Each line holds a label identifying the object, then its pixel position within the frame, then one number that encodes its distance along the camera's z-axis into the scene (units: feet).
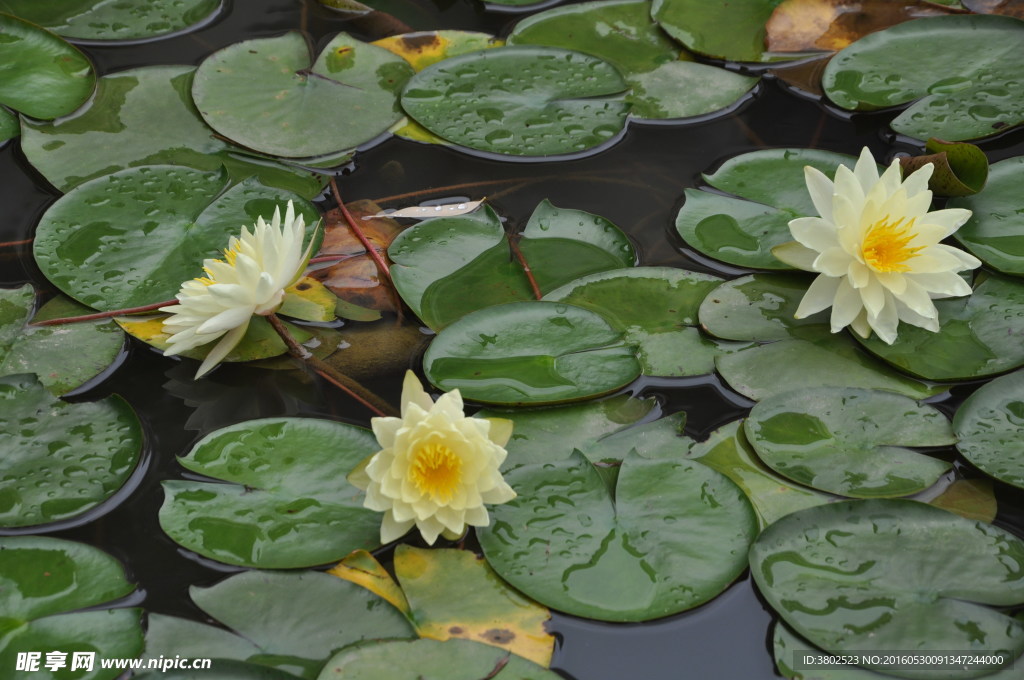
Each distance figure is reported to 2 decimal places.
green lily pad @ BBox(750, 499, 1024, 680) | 13.23
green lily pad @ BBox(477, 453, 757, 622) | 13.89
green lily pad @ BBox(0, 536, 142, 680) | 13.37
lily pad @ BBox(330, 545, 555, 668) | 13.64
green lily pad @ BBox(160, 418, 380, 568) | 14.56
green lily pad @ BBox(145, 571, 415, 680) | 13.34
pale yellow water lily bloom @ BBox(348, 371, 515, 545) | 13.79
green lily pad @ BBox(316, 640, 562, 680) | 12.87
